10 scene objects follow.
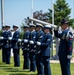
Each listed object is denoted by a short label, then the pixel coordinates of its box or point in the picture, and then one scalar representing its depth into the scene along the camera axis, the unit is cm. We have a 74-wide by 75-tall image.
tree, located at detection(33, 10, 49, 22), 5683
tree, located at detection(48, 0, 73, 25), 5317
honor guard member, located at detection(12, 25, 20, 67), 1390
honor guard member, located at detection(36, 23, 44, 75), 1091
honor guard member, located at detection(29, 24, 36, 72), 1191
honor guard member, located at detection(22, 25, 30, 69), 1256
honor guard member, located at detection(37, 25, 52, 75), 1039
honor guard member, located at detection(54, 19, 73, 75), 897
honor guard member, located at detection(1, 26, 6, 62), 1526
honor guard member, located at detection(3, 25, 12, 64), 1498
